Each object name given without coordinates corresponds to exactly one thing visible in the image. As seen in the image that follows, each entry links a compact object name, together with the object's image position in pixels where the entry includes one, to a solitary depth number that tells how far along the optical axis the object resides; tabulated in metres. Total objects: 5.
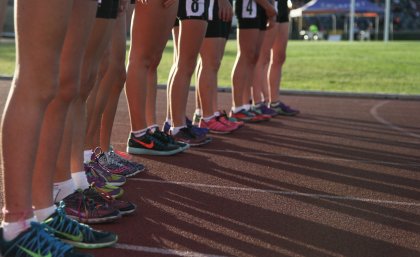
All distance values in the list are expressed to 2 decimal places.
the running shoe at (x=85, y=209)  3.37
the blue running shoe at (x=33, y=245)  2.67
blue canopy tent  57.19
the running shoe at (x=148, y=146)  5.41
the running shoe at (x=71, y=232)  2.99
